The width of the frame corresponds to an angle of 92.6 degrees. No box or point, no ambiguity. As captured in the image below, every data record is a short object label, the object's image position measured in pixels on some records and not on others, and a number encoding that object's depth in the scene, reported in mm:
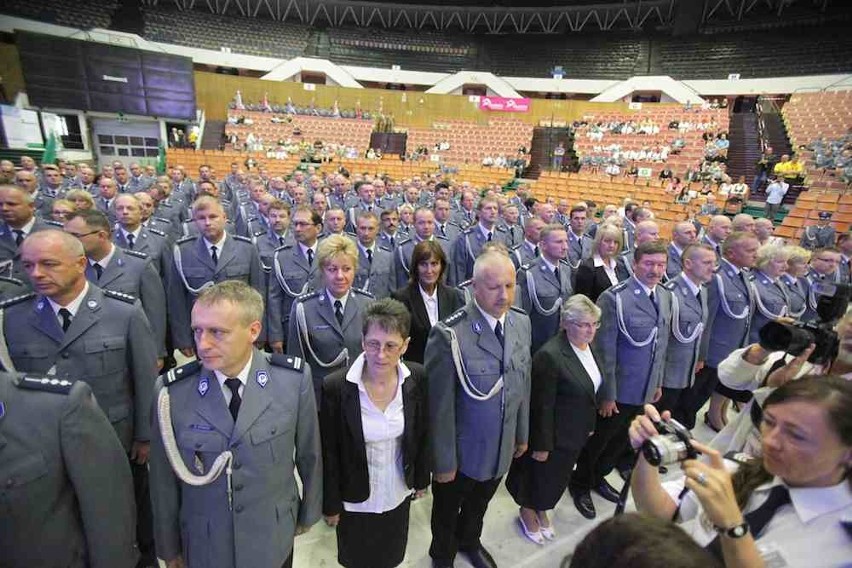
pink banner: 23422
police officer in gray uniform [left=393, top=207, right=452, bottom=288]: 4648
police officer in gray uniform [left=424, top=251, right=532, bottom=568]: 2035
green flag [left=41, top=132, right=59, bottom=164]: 13555
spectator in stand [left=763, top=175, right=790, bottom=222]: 10898
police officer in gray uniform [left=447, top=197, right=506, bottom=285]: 5289
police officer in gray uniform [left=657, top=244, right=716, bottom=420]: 2963
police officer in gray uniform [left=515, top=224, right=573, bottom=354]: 3688
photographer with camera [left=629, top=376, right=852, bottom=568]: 1032
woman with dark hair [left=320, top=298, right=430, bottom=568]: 1748
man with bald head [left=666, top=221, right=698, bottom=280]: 4449
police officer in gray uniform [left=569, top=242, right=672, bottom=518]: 2744
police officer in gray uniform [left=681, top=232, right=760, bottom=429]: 3363
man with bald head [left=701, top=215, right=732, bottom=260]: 4914
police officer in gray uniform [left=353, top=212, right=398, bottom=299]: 4129
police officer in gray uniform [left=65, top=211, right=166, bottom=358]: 2645
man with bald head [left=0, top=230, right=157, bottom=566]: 1853
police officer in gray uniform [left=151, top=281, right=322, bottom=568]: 1452
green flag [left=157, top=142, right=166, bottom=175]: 15490
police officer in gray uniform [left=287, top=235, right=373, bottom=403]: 2586
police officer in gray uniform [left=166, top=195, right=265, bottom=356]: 3412
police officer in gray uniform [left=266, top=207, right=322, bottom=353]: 3479
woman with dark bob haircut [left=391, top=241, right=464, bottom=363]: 3062
